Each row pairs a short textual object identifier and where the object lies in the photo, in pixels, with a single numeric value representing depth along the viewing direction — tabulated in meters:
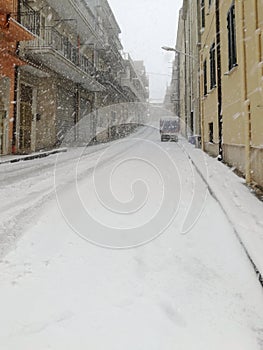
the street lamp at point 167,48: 21.16
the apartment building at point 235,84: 4.98
